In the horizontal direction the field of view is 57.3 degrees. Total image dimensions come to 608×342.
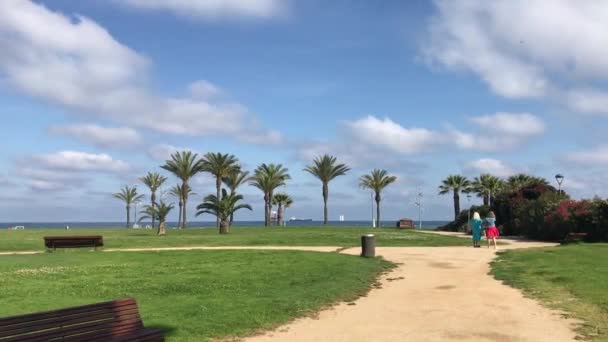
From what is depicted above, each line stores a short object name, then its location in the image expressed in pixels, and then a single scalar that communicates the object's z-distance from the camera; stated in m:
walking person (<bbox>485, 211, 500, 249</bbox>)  24.68
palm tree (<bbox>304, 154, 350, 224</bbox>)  64.81
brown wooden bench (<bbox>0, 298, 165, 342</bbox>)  5.48
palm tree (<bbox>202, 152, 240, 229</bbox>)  58.94
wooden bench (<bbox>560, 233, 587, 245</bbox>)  27.47
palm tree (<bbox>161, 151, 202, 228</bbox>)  61.78
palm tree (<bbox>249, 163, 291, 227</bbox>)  62.88
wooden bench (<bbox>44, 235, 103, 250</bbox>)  23.19
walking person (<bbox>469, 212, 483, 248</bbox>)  24.52
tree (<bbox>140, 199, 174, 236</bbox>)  41.31
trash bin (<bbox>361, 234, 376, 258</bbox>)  19.20
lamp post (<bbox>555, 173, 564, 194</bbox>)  36.69
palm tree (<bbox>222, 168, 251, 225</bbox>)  59.91
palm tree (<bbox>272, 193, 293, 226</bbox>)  81.45
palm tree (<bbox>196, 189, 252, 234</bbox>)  41.59
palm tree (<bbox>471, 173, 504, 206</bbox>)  66.06
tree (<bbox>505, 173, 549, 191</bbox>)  61.65
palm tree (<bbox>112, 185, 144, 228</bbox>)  80.62
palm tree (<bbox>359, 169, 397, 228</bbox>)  67.69
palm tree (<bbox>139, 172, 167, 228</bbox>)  74.44
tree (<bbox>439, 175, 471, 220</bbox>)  67.19
